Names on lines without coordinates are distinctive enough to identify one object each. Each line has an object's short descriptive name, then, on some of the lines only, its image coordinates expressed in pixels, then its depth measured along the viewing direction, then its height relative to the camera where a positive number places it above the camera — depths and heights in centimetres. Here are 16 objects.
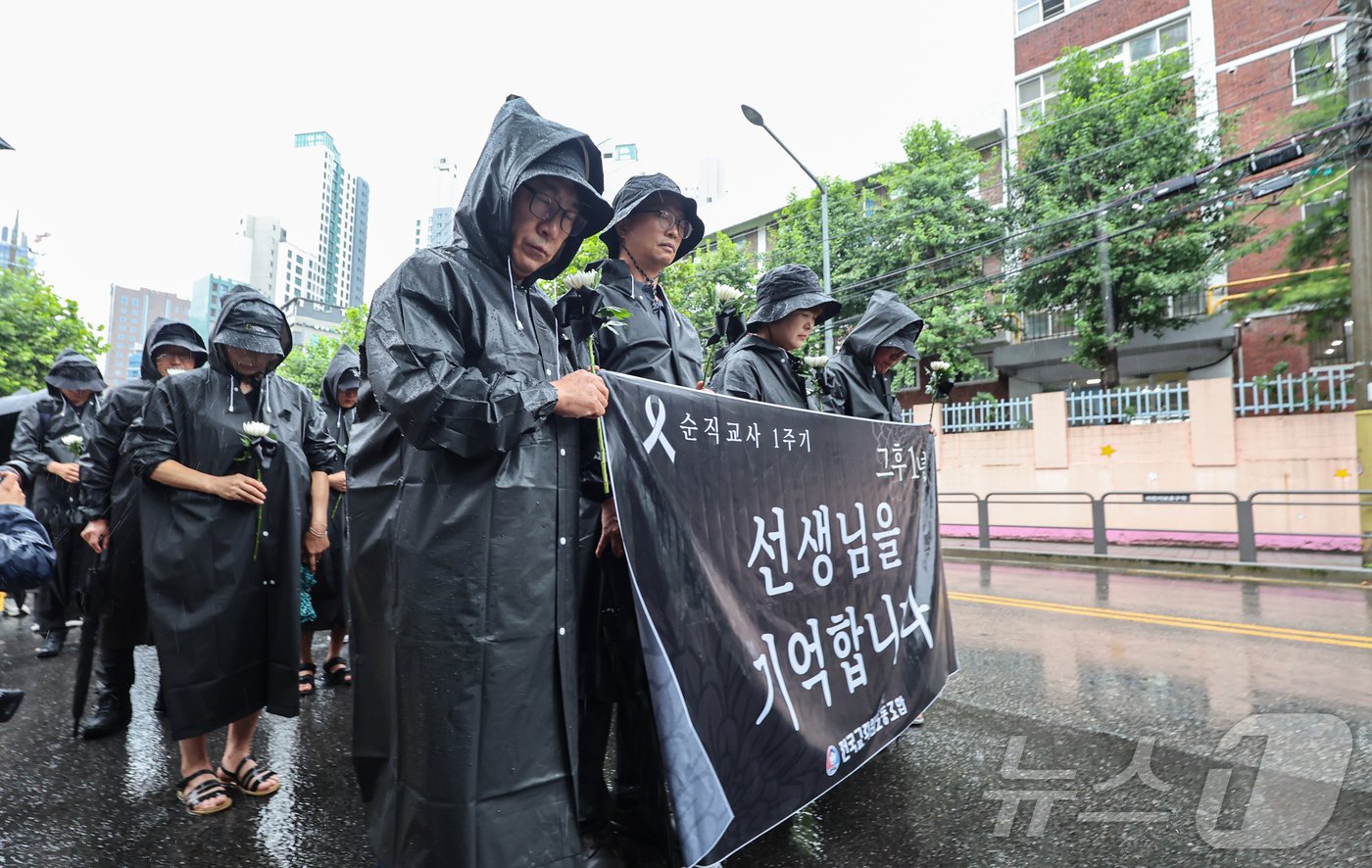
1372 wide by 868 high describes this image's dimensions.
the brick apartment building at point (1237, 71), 1738 +954
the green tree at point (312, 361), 3366 +568
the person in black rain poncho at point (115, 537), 321 -25
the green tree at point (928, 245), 1839 +592
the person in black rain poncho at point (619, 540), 213 -14
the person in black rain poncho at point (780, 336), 337 +67
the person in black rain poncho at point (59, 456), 484 +16
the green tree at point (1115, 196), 1545 +606
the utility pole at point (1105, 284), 1585 +410
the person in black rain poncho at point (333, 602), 430 -70
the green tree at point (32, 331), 1811 +365
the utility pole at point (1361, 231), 896 +295
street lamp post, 1406 +548
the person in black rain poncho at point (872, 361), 400 +65
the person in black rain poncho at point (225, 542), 264 -23
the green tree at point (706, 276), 1973 +565
